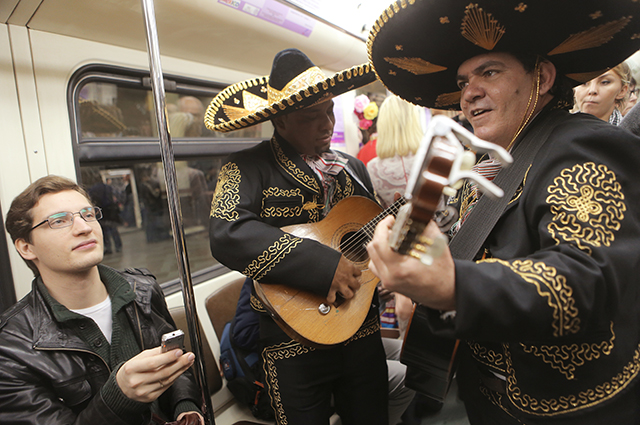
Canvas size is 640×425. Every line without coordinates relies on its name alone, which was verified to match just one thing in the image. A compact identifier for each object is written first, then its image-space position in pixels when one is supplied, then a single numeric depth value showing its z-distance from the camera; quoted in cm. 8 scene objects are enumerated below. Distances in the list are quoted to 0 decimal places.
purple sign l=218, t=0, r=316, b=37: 227
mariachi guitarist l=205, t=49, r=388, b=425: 134
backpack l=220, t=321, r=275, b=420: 195
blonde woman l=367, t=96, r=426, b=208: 254
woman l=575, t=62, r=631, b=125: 202
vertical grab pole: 114
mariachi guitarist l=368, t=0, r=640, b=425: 67
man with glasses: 111
